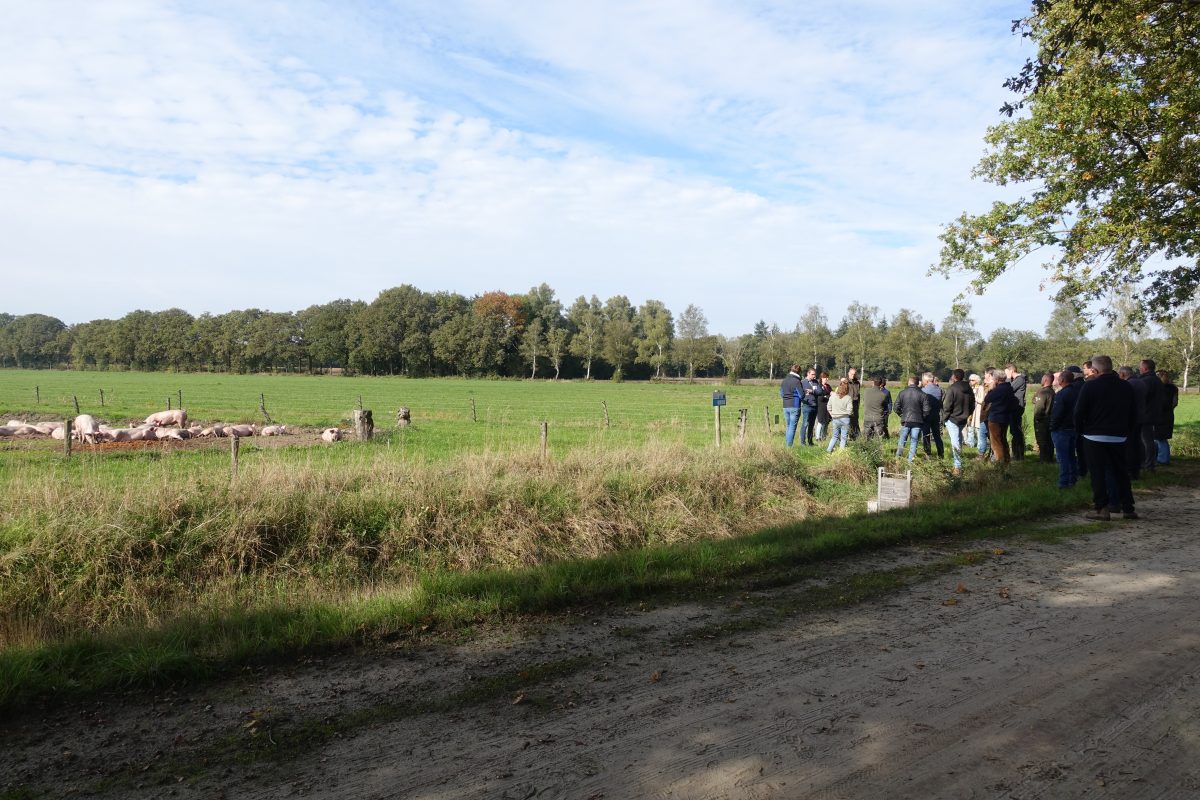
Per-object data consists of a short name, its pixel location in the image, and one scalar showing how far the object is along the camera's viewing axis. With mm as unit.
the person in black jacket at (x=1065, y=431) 11828
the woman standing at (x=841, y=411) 16297
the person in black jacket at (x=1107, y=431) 9203
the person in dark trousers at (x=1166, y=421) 13805
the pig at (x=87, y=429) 17777
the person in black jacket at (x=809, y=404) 17516
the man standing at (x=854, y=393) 16312
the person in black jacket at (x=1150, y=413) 12961
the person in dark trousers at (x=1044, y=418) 14359
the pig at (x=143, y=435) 18891
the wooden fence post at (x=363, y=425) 20391
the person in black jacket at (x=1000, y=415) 14055
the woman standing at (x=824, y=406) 18197
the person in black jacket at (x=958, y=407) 15422
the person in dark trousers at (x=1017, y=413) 14853
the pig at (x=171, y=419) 22344
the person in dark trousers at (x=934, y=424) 15594
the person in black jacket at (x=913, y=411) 14500
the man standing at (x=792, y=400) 17562
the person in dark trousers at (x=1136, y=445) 11641
